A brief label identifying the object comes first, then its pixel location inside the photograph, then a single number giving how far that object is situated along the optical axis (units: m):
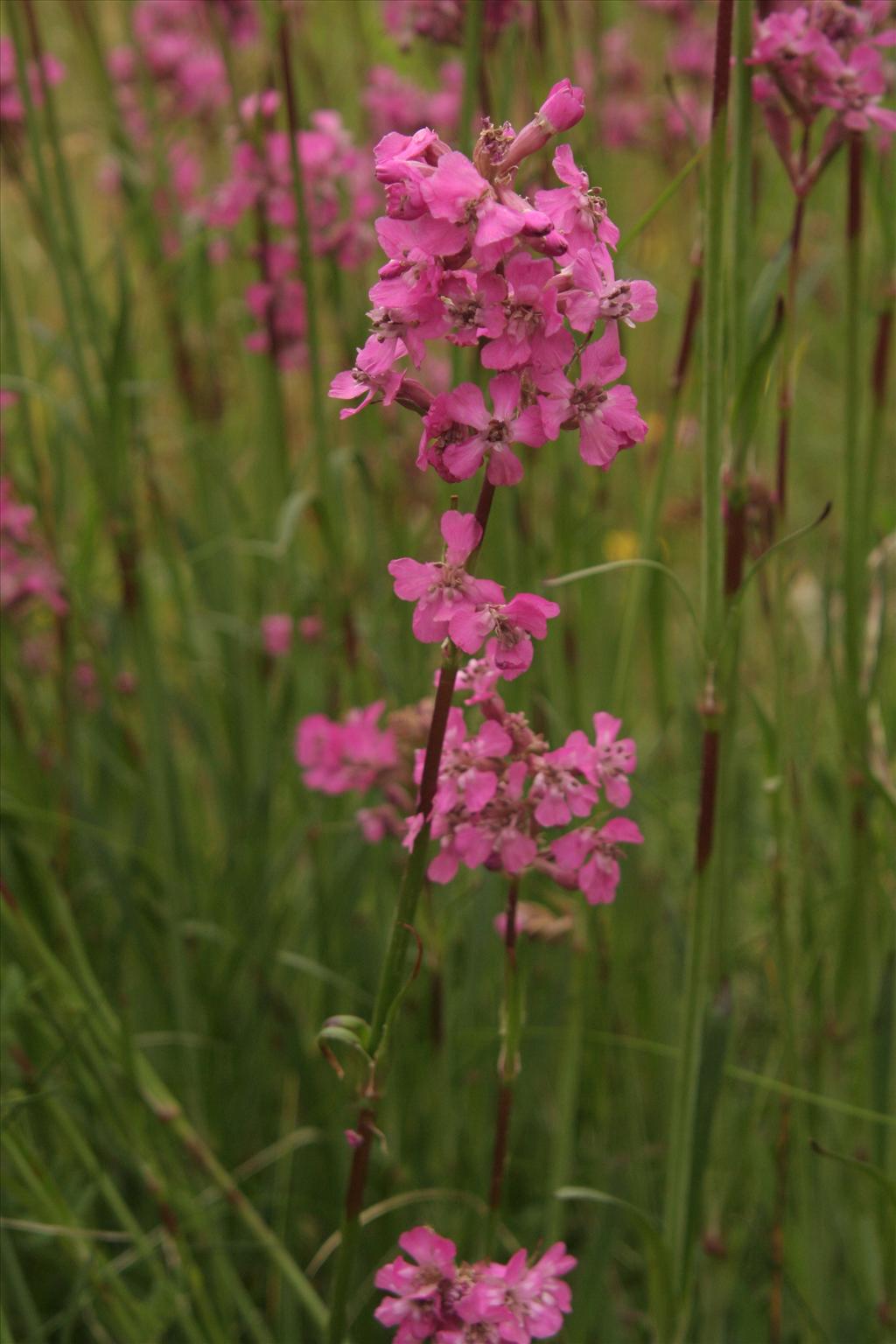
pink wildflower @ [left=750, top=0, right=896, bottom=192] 0.78
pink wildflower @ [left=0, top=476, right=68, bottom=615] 0.95
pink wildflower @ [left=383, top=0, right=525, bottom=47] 0.88
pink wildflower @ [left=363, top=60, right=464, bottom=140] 1.25
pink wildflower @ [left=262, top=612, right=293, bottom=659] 1.25
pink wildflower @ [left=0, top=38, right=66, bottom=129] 1.04
